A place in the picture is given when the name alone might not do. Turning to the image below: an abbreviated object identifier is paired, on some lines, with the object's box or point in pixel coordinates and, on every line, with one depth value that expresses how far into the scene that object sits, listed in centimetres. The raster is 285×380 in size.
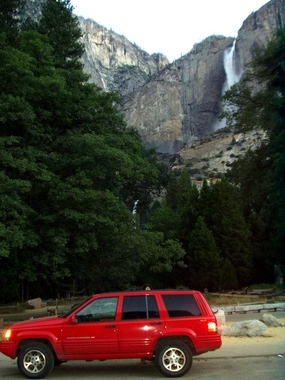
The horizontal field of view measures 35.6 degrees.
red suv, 826
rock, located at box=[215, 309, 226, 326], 1513
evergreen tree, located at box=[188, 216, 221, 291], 3681
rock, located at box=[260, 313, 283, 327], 1519
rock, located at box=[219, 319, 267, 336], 1324
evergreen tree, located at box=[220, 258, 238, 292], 3650
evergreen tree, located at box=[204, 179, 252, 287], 3922
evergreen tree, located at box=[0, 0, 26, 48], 2356
